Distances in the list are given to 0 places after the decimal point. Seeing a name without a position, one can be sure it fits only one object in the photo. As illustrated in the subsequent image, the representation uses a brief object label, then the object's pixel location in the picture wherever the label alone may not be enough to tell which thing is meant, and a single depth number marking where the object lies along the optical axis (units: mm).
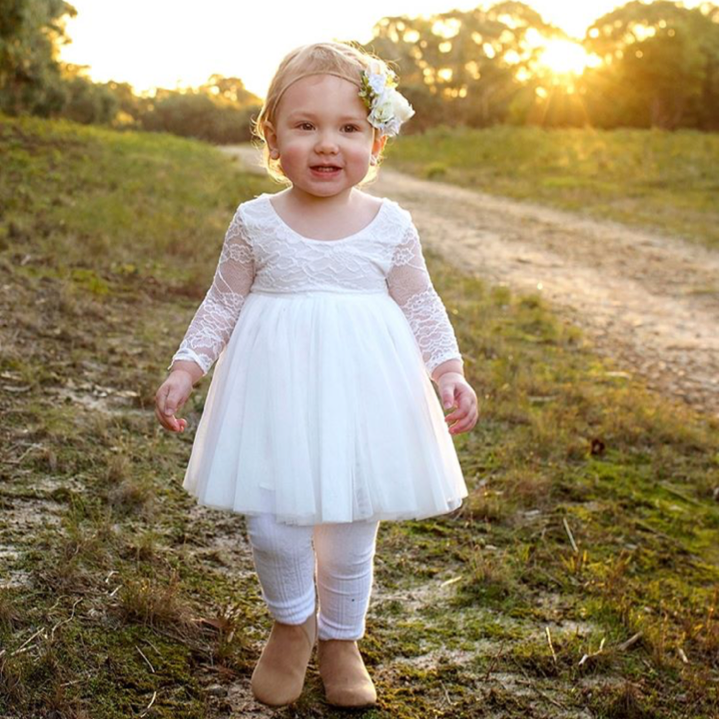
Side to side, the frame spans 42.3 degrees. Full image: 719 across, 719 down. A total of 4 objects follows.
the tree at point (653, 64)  25047
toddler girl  1940
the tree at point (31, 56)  12086
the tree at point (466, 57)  32562
